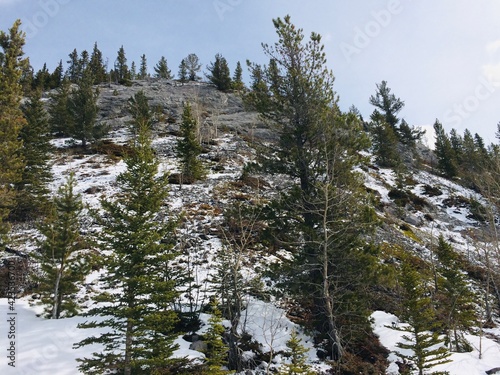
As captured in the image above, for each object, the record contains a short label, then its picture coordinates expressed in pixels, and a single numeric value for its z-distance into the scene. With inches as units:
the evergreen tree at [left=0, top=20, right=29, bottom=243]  626.8
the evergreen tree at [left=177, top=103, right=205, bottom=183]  1167.6
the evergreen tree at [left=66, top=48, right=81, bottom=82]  3284.5
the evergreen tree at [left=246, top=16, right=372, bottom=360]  468.8
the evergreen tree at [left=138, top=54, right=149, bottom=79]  3888.0
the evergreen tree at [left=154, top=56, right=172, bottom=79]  3535.9
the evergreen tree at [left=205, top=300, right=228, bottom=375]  355.7
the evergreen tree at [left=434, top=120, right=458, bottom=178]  1988.2
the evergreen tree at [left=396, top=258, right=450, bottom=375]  423.5
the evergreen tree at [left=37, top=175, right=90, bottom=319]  555.2
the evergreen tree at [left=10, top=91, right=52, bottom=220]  911.7
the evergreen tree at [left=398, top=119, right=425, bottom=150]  2348.7
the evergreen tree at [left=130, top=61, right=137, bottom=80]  3711.9
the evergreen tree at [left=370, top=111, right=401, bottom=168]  1967.3
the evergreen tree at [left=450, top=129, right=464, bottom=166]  2001.7
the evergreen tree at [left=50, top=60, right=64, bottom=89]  2760.6
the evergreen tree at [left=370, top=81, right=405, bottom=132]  2379.4
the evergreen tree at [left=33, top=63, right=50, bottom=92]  2557.6
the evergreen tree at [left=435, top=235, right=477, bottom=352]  586.9
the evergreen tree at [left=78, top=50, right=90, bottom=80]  3269.7
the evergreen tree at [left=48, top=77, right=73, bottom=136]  1683.7
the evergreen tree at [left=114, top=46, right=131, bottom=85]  3437.5
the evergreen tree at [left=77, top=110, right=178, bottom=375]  372.5
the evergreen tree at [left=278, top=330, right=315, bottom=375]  353.4
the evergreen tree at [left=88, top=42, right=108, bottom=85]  3041.8
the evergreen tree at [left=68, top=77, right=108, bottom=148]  1491.1
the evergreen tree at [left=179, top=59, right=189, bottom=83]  3078.2
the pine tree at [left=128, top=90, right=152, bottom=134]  1656.0
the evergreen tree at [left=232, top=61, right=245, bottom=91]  2891.2
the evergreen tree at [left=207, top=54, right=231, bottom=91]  2805.1
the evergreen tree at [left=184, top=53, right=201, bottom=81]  3139.8
